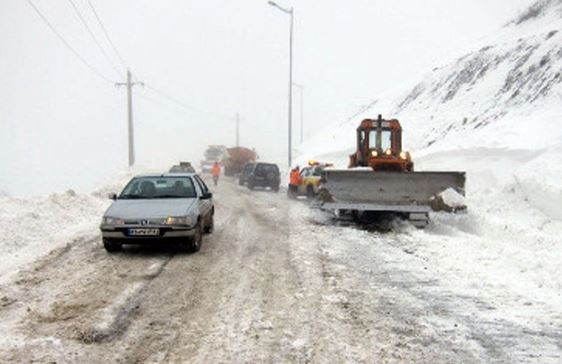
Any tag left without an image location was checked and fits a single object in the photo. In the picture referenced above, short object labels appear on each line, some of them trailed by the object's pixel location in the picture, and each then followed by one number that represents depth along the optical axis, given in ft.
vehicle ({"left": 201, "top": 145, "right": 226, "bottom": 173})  200.21
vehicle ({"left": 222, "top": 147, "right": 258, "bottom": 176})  162.61
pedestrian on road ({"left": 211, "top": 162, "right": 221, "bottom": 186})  114.96
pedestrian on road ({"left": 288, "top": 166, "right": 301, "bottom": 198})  85.43
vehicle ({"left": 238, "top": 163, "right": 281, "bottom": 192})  106.63
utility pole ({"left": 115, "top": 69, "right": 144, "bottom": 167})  155.94
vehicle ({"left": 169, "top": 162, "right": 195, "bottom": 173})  122.72
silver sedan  34.40
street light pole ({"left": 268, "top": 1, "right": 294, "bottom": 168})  124.88
